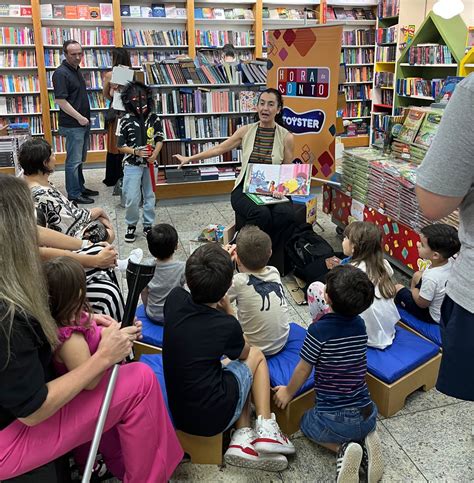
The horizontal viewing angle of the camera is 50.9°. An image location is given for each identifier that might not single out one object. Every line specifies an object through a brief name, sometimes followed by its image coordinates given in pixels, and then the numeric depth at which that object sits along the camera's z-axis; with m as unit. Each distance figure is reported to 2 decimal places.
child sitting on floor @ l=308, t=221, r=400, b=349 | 2.28
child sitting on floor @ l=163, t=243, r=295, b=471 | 1.77
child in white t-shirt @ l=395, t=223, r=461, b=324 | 2.54
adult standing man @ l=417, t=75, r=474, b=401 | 0.95
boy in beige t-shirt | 2.24
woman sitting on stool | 3.73
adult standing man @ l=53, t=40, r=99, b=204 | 5.22
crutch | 1.76
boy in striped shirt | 1.84
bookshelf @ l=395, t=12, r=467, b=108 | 6.08
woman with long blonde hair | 1.26
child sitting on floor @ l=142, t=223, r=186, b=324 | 2.54
